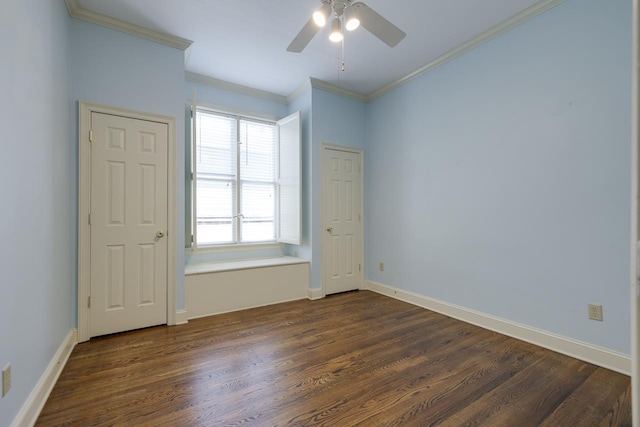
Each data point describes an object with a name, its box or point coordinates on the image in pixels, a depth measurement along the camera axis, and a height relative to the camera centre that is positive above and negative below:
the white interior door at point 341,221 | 3.92 -0.07
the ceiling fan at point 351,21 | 1.82 +1.30
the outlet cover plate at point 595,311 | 2.12 -0.72
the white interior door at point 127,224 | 2.55 -0.07
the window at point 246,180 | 3.65 +0.50
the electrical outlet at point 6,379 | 1.27 -0.74
